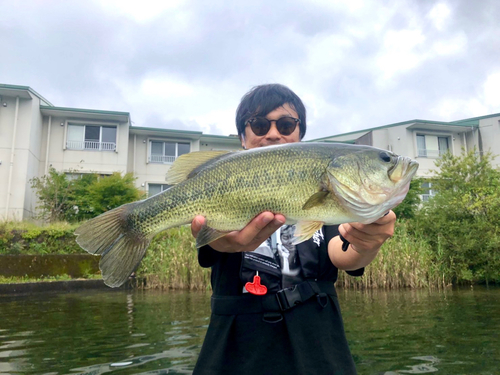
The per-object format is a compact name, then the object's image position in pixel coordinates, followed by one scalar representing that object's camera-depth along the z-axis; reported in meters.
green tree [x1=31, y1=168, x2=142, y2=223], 17.55
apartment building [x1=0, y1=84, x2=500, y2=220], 19.05
